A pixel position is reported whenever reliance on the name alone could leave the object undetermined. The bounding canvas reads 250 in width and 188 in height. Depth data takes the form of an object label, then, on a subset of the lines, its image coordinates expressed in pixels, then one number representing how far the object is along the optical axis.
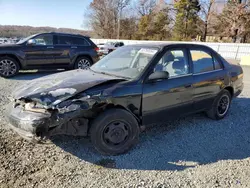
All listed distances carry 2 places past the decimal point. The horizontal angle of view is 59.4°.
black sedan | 2.79
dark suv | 8.28
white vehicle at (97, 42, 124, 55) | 20.86
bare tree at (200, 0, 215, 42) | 35.68
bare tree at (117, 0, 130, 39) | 53.25
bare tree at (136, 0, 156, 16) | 51.20
